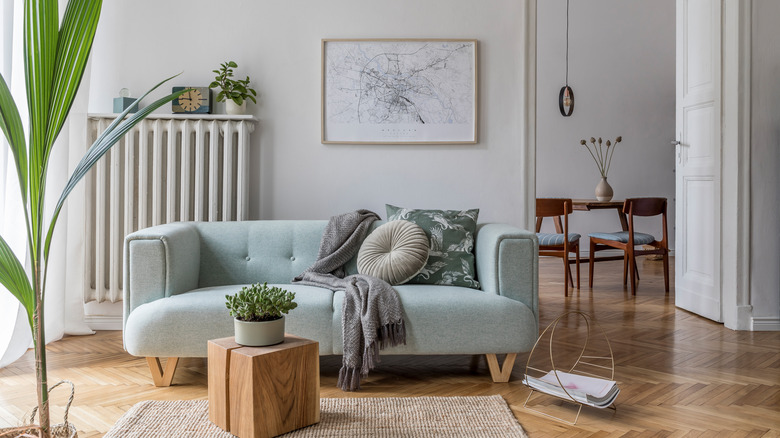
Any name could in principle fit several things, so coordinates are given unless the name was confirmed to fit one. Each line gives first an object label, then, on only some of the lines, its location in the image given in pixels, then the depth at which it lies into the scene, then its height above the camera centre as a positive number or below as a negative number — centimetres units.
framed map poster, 386 +70
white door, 407 +31
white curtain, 310 +0
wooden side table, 212 -64
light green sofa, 271 -47
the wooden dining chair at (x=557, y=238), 530 -30
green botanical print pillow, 312 -21
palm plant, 163 +24
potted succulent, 221 -40
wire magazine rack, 239 -80
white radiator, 377 +13
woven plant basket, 180 -67
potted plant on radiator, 378 +68
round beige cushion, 306 -24
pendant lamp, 764 +126
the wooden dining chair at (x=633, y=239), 533 -31
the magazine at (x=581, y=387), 237 -72
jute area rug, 221 -81
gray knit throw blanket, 270 -53
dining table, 568 -1
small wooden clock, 383 +63
